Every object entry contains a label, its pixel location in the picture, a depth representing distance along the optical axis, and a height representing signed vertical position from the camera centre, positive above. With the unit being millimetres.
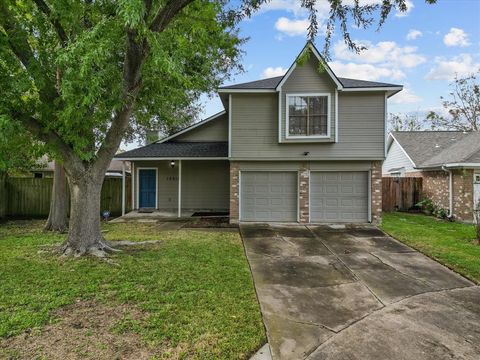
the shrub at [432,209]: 13805 -1294
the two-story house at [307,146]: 11328 +1276
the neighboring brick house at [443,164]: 12758 +803
